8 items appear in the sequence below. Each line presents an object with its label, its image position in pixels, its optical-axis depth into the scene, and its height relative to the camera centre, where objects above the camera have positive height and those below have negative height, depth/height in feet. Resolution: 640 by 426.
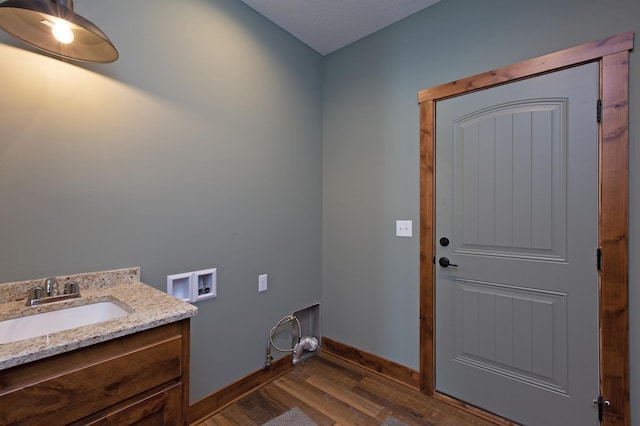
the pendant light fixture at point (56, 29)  3.29 +2.32
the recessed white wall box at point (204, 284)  5.68 -1.46
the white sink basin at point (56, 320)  3.31 -1.38
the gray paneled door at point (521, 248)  5.01 -0.67
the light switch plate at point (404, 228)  7.00 -0.37
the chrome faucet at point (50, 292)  3.68 -1.09
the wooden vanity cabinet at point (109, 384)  2.48 -1.69
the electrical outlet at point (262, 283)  6.97 -1.72
